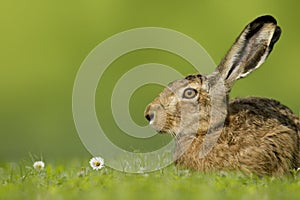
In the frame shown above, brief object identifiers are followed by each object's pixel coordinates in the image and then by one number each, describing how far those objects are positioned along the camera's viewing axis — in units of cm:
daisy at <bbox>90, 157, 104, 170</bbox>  1489
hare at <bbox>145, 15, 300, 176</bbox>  1455
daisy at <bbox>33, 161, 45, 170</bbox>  1495
